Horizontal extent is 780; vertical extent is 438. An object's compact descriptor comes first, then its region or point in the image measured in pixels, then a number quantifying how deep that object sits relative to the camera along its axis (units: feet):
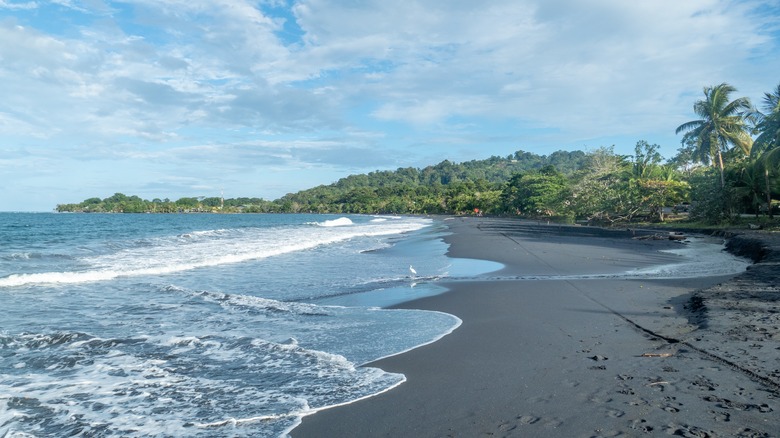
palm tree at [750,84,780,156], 87.30
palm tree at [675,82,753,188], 119.34
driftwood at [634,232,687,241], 82.48
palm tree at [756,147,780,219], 80.02
